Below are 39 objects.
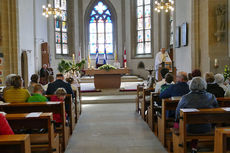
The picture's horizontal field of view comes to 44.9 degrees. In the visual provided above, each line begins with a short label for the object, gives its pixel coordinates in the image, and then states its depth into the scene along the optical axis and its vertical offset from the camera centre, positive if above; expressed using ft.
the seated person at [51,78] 20.60 -0.62
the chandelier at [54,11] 44.87 +9.54
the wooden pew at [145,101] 21.70 -2.54
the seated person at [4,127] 7.75 -1.60
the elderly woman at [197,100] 11.72 -1.35
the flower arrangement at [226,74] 23.55 -0.55
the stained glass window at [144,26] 57.77 +8.99
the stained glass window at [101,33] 62.44 +8.12
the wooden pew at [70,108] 18.11 -2.55
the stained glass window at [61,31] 56.65 +8.07
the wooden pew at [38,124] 10.77 -2.17
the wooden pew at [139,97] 25.09 -2.55
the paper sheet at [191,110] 11.09 -1.67
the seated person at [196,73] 19.90 -0.36
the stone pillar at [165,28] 52.47 +7.61
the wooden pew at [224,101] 14.51 -1.75
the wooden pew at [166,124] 14.47 -3.04
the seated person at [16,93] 14.80 -1.24
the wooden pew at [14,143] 7.04 -1.88
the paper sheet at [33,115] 10.78 -1.78
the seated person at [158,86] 19.10 -1.23
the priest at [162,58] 37.70 +1.40
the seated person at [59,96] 15.44 -1.47
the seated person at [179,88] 15.52 -1.11
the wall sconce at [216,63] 28.16 +0.48
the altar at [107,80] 37.58 -1.50
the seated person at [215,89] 15.57 -1.20
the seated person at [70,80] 24.25 -0.92
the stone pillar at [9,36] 30.42 +3.84
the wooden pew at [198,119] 10.89 -2.03
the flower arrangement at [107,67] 36.67 +0.26
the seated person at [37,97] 14.73 -1.44
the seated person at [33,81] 18.99 -0.77
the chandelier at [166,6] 41.27 +9.45
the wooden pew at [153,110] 18.24 -2.80
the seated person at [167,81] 17.11 -0.79
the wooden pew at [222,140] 7.64 -2.05
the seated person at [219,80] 16.66 -0.74
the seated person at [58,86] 19.39 -1.14
